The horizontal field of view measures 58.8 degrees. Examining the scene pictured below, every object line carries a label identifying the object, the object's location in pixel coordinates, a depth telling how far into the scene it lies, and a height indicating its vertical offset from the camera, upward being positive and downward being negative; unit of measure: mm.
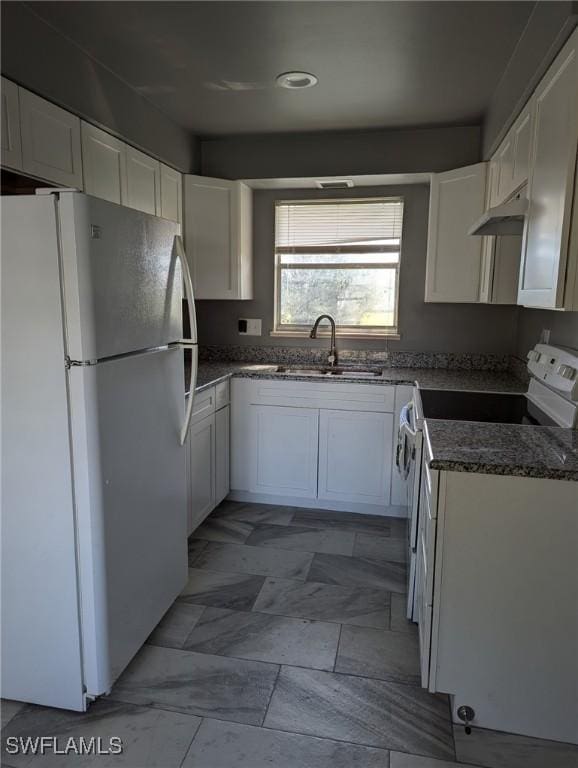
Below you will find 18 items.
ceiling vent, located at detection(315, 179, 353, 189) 3404 +796
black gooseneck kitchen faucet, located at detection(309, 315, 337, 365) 3557 -241
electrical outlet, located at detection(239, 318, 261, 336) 3826 -188
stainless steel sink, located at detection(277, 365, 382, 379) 3486 -466
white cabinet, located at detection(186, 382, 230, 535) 2748 -875
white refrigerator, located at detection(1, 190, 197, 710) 1513 -444
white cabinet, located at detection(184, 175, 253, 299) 3438 +445
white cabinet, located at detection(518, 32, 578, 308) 1542 +405
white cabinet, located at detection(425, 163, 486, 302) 3029 +403
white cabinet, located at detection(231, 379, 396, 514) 3146 -878
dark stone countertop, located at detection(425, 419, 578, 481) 1500 -452
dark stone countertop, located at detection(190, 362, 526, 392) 2873 -446
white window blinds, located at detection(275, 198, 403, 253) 3568 +545
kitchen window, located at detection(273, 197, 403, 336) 3592 +288
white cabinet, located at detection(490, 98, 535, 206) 2053 +661
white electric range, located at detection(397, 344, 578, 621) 1979 -463
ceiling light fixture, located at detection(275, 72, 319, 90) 2475 +1087
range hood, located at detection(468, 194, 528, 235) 1954 +353
